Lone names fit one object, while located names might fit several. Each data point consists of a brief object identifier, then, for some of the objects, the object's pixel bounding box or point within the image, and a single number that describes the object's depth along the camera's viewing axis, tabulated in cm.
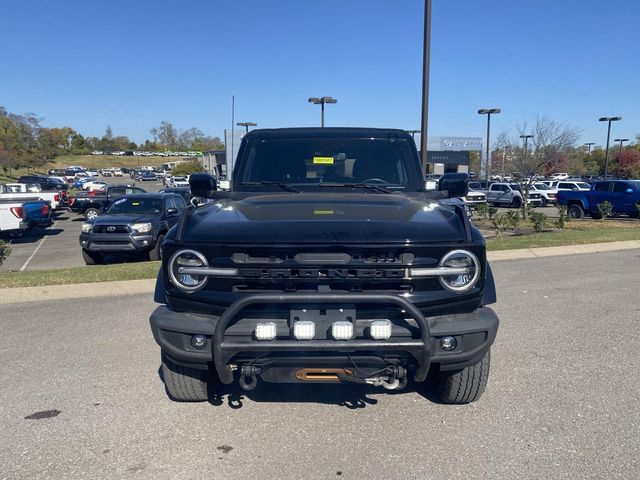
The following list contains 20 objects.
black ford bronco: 307
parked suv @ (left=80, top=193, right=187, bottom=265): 1160
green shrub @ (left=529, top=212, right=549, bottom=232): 1612
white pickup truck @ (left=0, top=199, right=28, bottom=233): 1593
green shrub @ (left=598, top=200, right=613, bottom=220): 2026
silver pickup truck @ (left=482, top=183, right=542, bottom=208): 3384
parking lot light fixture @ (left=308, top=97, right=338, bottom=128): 2980
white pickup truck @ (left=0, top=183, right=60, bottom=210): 1997
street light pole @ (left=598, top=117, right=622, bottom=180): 4610
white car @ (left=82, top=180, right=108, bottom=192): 3959
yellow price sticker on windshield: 487
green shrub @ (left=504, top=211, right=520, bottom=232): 1629
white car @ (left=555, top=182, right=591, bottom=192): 3484
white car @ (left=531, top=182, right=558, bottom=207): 3472
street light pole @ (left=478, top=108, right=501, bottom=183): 4381
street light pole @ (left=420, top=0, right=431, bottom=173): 1280
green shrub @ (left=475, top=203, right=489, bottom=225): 1778
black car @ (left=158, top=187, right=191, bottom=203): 2254
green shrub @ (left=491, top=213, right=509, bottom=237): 1568
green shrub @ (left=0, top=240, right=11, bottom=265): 958
